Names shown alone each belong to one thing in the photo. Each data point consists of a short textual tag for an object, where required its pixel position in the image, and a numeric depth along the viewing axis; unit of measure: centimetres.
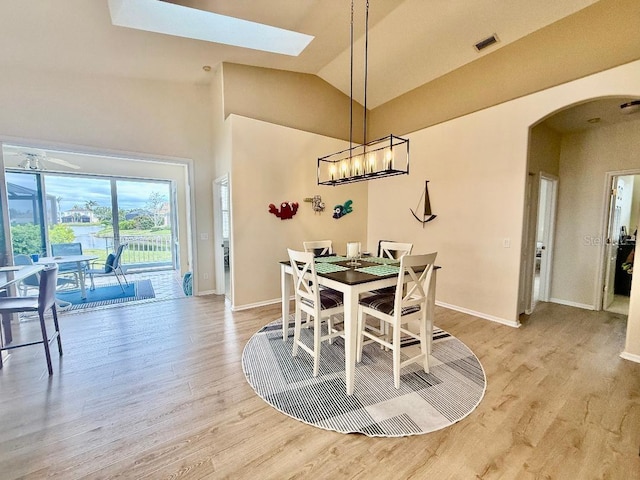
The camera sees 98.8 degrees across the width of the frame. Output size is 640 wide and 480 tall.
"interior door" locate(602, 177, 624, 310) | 404
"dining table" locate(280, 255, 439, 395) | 210
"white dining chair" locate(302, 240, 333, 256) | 361
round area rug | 190
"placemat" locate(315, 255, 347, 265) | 310
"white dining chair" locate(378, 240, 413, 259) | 340
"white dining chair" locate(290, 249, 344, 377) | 239
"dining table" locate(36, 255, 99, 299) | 441
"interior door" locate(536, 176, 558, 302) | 446
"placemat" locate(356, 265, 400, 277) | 243
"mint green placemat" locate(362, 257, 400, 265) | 304
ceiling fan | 450
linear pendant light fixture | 261
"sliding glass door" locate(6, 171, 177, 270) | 499
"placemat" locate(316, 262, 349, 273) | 260
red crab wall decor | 428
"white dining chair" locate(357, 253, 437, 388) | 218
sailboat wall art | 439
